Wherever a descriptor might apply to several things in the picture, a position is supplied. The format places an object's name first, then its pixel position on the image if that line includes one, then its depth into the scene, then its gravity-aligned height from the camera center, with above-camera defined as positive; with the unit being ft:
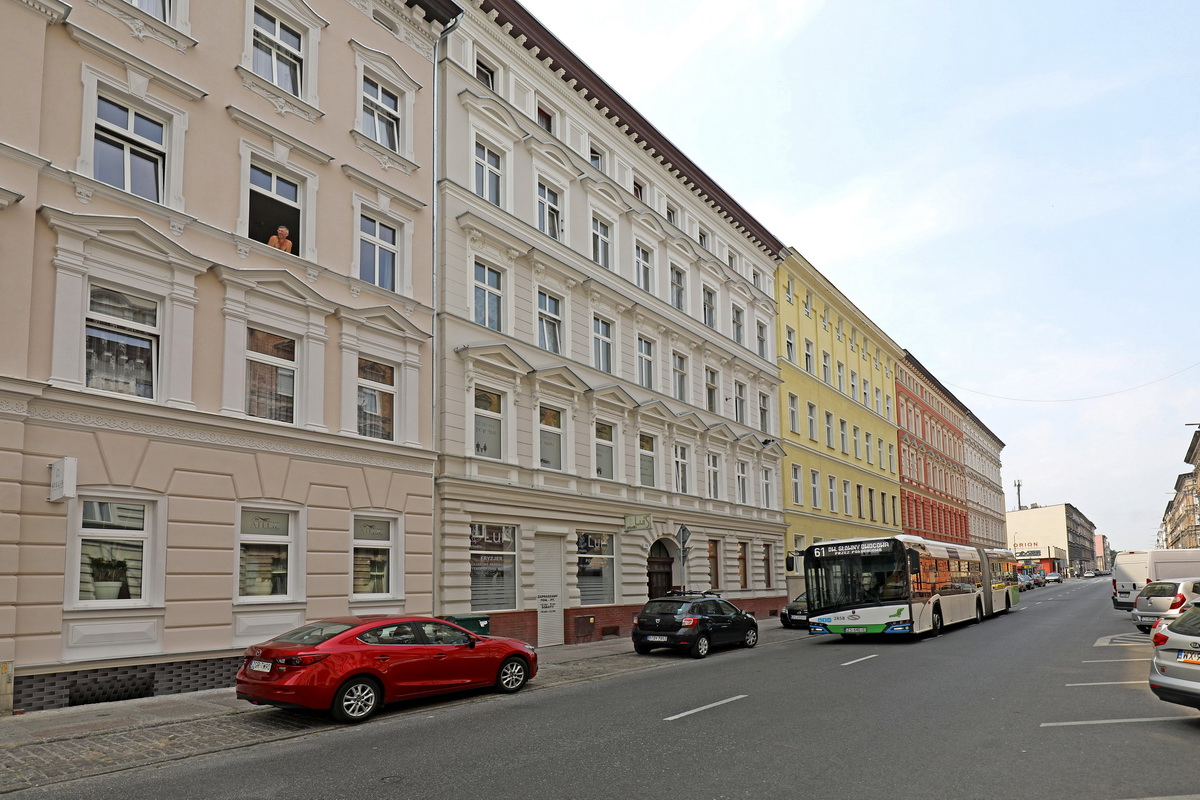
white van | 123.24 -7.08
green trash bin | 62.28 -6.71
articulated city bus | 75.82 -5.58
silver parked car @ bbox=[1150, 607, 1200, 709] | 32.65 -5.27
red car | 37.24 -6.04
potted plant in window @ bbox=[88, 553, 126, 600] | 45.24 -2.42
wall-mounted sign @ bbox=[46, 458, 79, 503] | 42.45 +2.30
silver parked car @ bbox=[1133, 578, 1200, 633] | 84.54 -7.76
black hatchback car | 67.82 -7.70
